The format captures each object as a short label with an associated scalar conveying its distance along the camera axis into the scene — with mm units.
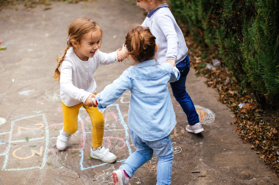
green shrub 2783
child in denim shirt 1974
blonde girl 2309
